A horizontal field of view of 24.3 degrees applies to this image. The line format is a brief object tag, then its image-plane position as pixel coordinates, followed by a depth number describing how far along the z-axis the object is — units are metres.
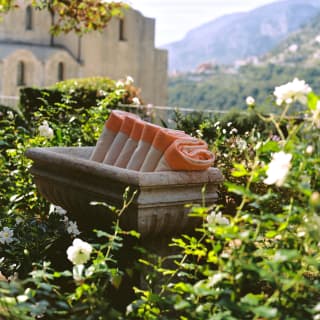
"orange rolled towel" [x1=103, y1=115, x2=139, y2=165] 4.86
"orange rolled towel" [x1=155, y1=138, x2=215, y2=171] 4.32
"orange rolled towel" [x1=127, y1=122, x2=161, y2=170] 4.60
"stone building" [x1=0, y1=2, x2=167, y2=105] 32.88
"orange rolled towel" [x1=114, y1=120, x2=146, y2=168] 4.75
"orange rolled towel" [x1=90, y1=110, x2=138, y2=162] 4.98
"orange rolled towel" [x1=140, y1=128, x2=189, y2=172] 4.45
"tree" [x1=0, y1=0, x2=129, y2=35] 9.95
